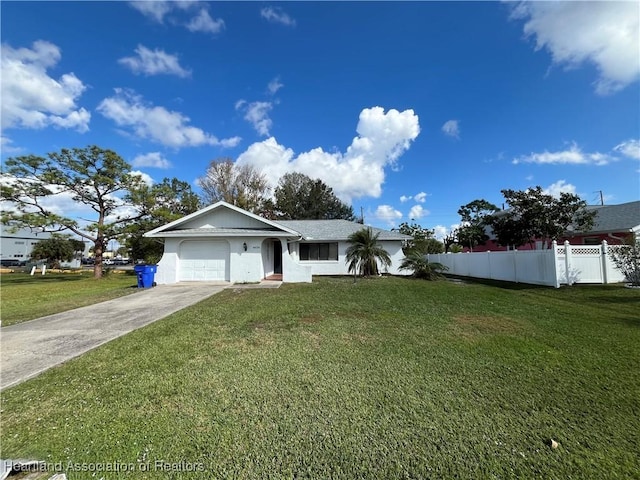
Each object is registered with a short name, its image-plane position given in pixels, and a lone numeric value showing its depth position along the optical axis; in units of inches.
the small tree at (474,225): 1378.0
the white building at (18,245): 2249.0
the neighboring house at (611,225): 798.5
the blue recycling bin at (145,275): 581.8
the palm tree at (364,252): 725.9
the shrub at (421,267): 751.7
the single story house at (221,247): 630.5
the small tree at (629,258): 475.8
